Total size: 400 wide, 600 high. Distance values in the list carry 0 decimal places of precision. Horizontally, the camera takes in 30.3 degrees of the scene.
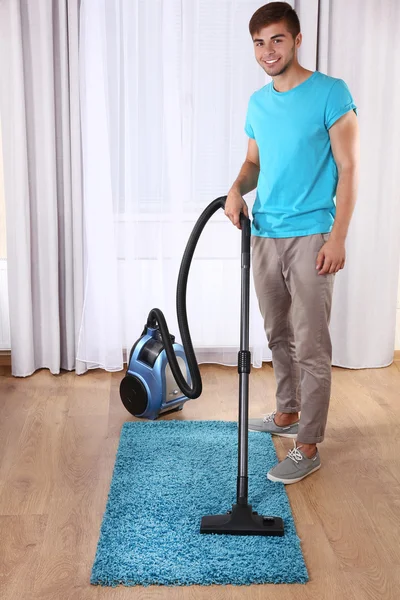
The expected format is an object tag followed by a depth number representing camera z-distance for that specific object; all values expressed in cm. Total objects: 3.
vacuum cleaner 220
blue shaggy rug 197
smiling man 233
